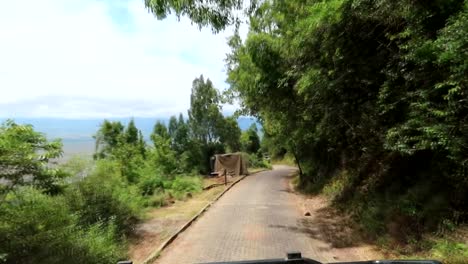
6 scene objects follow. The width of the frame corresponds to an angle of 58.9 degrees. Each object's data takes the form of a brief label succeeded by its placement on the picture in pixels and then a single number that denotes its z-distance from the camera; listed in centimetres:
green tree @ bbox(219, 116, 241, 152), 5612
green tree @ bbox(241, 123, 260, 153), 6841
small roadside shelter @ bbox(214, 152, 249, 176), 4091
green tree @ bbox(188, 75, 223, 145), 5391
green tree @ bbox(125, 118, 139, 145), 3749
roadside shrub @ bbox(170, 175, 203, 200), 2234
